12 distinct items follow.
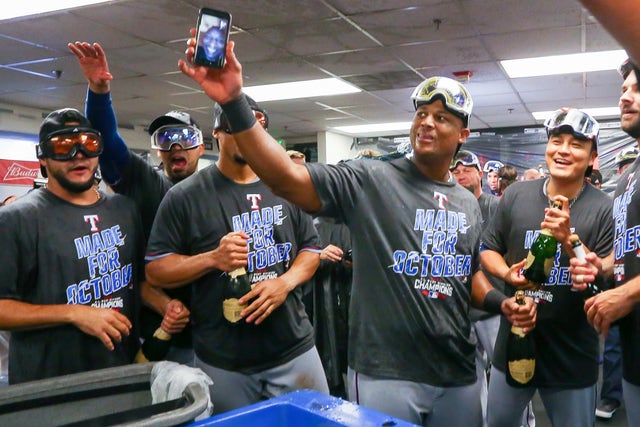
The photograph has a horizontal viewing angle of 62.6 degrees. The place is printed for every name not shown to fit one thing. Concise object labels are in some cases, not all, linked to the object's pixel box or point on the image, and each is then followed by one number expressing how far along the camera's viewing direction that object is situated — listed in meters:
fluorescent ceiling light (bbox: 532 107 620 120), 12.53
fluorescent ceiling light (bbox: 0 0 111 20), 5.74
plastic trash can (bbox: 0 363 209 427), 1.23
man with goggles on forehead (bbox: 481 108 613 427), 2.58
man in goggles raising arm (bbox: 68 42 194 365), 2.74
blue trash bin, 1.24
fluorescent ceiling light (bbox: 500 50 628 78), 8.01
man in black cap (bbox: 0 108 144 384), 2.26
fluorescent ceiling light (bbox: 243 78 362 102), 9.59
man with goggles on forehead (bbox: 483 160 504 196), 7.87
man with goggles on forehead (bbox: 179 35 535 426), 2.21
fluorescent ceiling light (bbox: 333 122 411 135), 14.63
